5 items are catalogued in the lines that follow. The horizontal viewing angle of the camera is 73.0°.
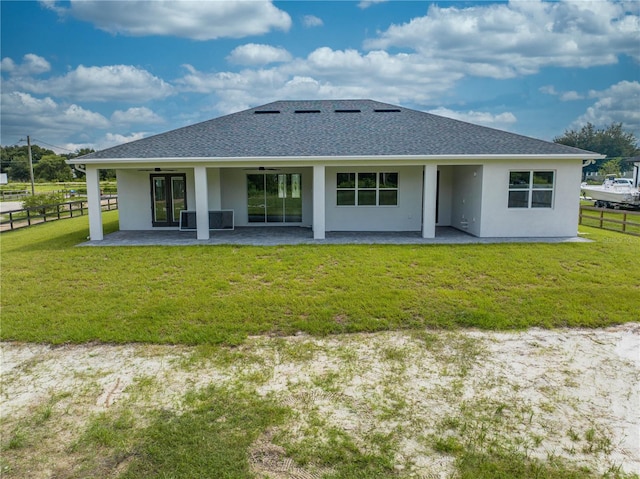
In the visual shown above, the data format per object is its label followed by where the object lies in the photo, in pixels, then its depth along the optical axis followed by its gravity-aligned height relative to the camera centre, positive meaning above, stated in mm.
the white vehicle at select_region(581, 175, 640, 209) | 27266 -956
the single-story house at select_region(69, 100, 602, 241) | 13484 +209
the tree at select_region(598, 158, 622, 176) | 67438 +2170
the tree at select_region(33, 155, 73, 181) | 73188 +2024
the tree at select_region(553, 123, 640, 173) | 87062 +8350
